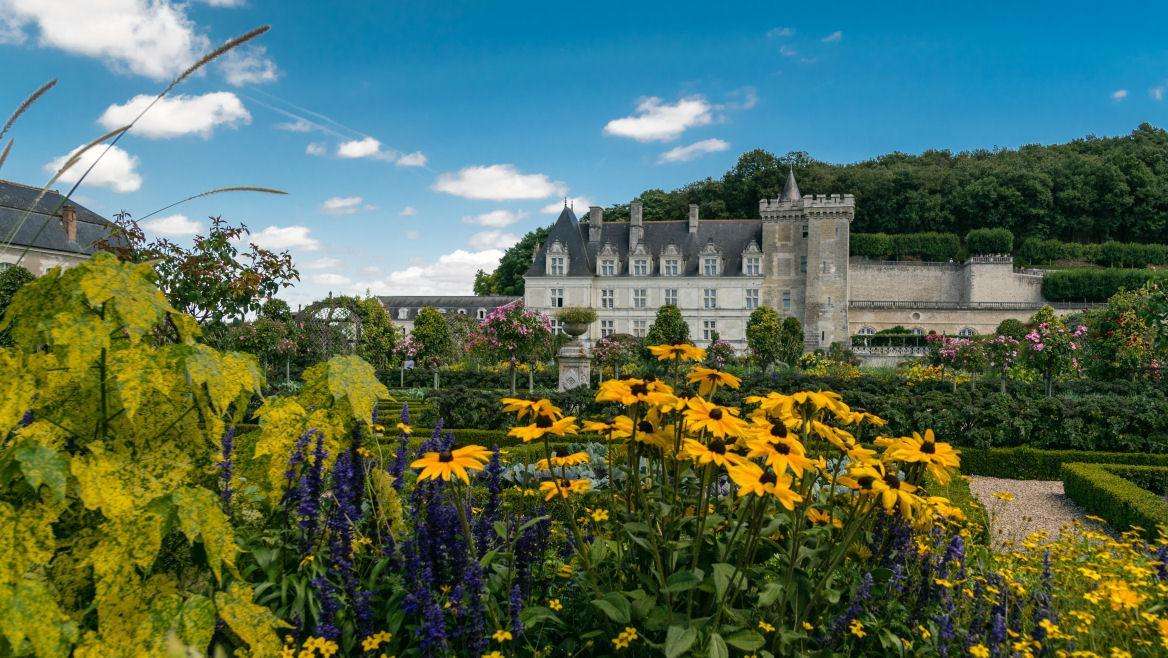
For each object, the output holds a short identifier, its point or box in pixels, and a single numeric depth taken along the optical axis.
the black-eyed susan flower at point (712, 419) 2.04
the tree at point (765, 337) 23.43
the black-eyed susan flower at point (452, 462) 1.97
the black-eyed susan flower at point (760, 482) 1.81
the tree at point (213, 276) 9.94
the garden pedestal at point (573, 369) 14.29
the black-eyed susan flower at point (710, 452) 1.90
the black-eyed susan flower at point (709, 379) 2.54
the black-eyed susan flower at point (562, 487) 2.36
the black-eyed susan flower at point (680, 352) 2.72
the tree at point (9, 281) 19.59
